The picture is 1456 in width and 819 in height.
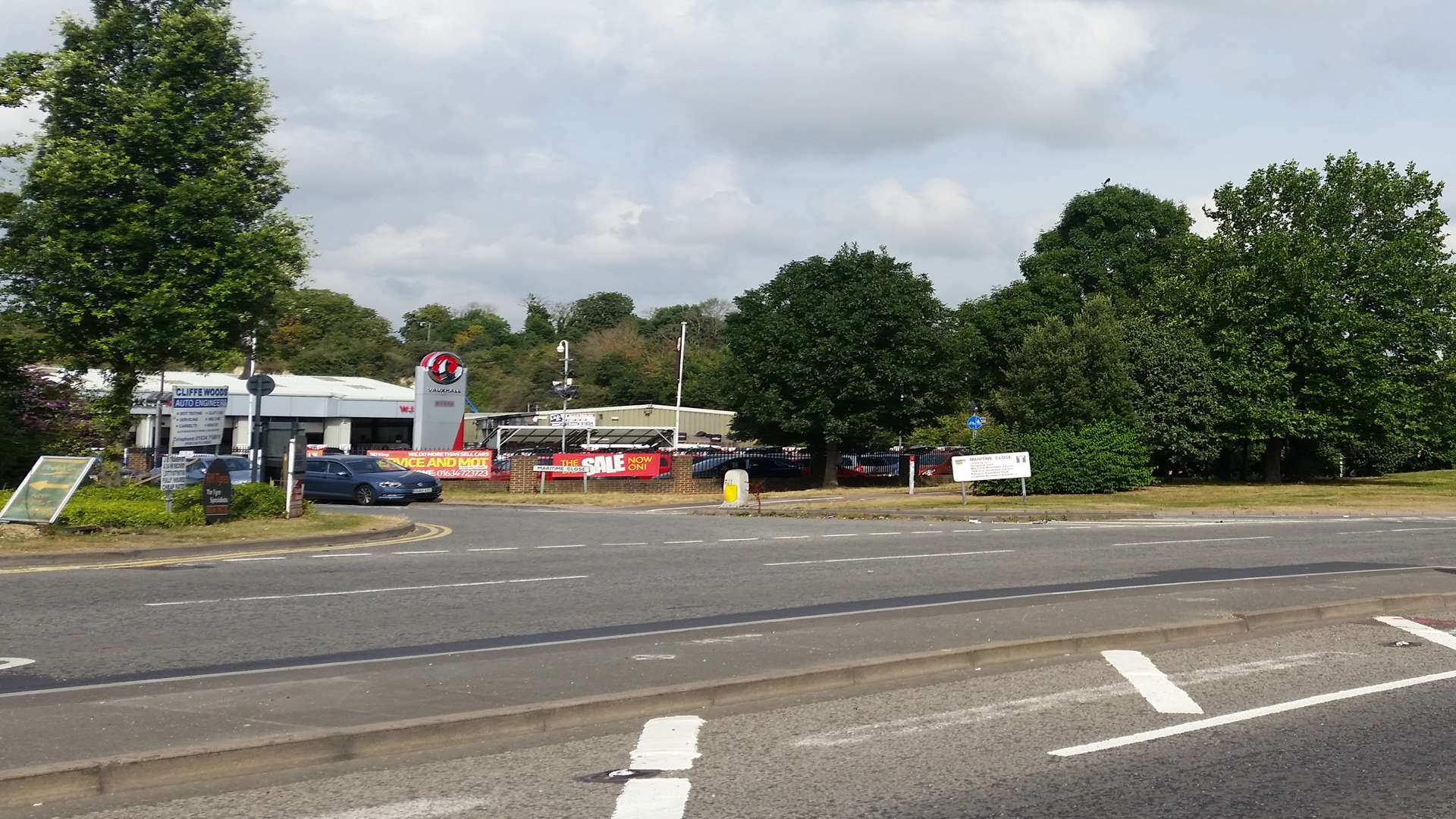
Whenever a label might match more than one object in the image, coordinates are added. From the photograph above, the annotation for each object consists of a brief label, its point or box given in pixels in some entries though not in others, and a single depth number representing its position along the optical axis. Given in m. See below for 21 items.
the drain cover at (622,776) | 6.21
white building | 64.12
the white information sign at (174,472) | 20.94
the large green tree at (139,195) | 22.27
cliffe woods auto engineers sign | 22.16
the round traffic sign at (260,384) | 23.42
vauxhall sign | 57.91
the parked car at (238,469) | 34.25
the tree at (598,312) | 128.62
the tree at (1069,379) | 41.44
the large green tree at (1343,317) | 44.91
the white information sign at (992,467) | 34.72
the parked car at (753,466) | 48.09
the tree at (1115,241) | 65.88
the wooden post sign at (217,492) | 21.45
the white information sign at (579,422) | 43.59
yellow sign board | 18.45
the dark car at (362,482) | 35.59
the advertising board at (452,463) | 45.53
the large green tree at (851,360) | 46.97
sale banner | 45.16
